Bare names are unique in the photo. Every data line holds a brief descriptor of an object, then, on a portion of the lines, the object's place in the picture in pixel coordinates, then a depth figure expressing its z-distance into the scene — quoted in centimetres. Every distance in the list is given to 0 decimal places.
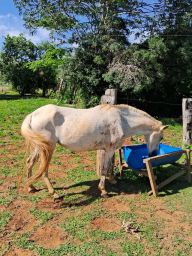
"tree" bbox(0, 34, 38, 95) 1958
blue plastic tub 408
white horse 364
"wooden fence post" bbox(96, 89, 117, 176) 398
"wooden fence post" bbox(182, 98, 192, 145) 603
